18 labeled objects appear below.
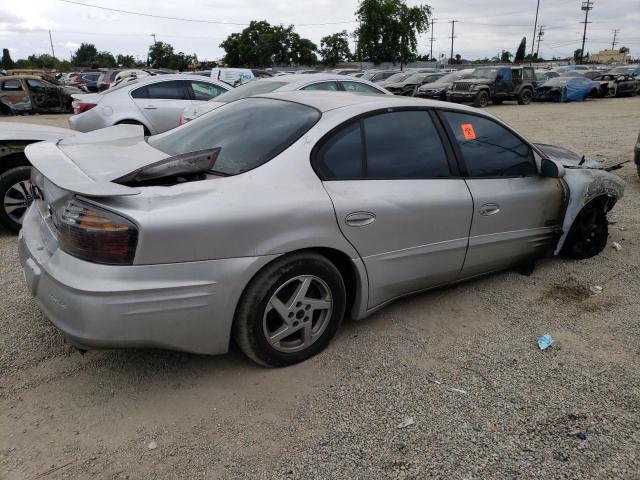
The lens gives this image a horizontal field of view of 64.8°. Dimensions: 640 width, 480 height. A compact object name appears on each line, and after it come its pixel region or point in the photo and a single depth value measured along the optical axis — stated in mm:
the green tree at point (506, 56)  102562
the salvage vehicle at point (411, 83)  24359
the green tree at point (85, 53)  108500
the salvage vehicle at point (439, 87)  22922
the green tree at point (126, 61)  87706
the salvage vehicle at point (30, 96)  18047
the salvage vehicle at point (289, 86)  7547
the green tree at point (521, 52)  90312
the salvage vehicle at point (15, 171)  4773
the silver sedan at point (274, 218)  2336
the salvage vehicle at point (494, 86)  22188
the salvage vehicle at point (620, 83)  28000
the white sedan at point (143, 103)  8969
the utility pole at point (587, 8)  76938
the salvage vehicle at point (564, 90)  25266
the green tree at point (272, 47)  66062
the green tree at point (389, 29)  49219
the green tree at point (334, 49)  68438
